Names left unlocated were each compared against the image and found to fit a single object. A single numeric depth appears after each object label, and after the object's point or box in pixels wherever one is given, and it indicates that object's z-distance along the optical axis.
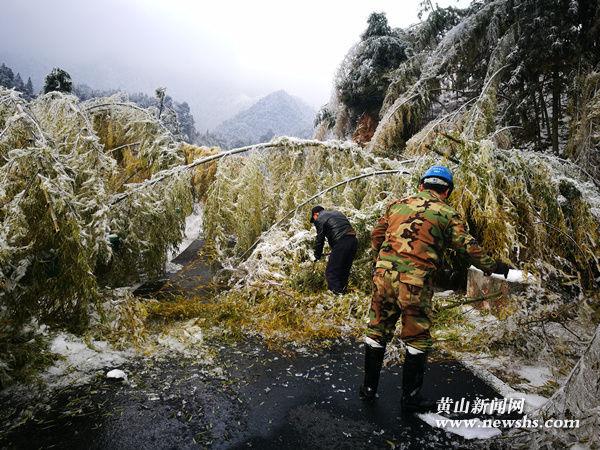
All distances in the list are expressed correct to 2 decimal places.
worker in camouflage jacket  2.74
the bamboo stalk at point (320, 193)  6.19
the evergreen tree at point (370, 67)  12.15
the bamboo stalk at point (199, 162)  5.52
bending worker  5.25
